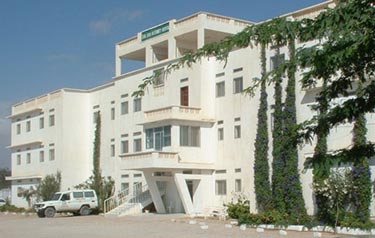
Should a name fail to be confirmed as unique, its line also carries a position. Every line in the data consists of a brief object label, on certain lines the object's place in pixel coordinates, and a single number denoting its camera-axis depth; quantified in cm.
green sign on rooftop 4241
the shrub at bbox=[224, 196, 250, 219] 3366
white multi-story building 3538
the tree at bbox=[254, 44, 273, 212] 3266
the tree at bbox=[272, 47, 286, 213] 3122
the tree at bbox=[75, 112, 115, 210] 4556
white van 4375
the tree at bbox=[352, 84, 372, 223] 2676
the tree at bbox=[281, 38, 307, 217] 3009
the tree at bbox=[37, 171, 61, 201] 5034
